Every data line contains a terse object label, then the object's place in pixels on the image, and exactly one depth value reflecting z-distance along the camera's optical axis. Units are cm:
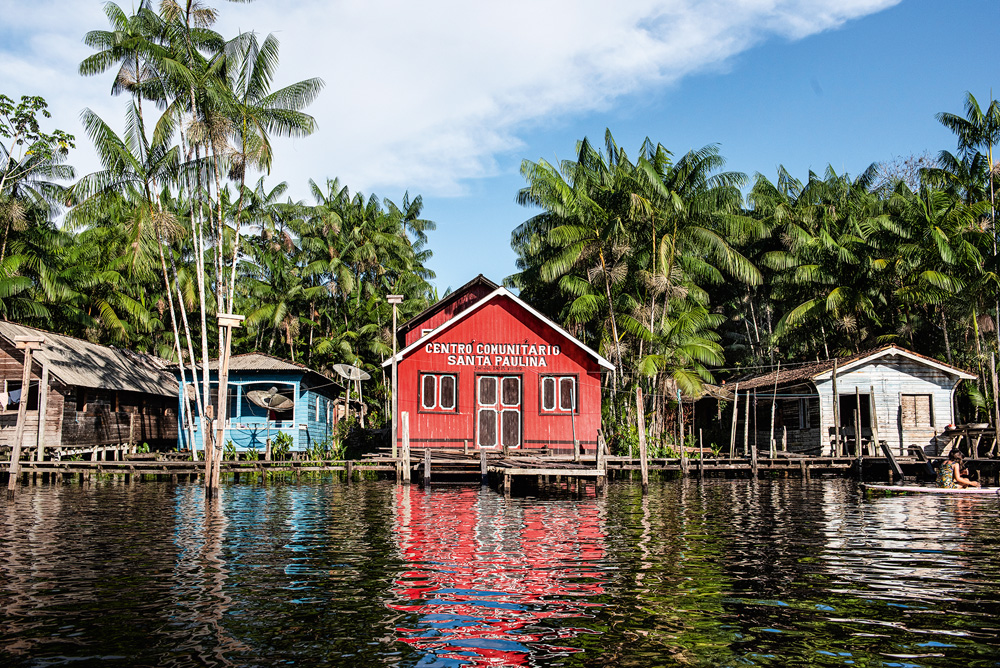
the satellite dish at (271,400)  3494
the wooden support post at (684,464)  3020
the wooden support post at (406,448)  2738
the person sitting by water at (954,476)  2402
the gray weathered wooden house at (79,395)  3198
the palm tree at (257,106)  3256
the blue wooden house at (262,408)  3609
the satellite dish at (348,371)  3544
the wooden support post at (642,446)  2614
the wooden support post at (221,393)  2242
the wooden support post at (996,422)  2825
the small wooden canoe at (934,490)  2272
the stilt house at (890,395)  3553
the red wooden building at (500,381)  3234
